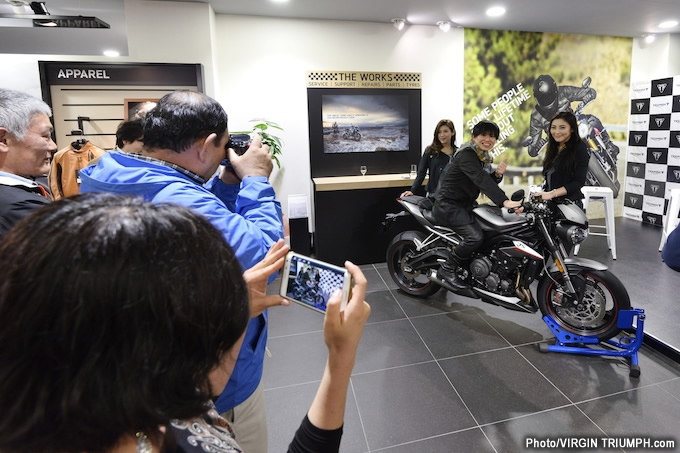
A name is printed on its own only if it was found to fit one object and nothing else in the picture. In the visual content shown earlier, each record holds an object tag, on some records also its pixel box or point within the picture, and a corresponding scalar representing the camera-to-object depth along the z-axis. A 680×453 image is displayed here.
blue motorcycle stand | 2.32
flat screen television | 4.70
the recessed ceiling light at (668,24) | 4.97
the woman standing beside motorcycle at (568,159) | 3.14
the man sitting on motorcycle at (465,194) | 2.86
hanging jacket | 2.99
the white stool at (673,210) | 3.66
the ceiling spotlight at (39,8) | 3.35
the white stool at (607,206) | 4.30
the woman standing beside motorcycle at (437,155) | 4.06
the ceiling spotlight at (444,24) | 4.75
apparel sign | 3.78
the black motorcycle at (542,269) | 2.47
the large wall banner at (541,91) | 5.23
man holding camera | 0.91
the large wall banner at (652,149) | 5.31
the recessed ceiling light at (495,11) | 4.34
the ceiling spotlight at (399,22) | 4.60
